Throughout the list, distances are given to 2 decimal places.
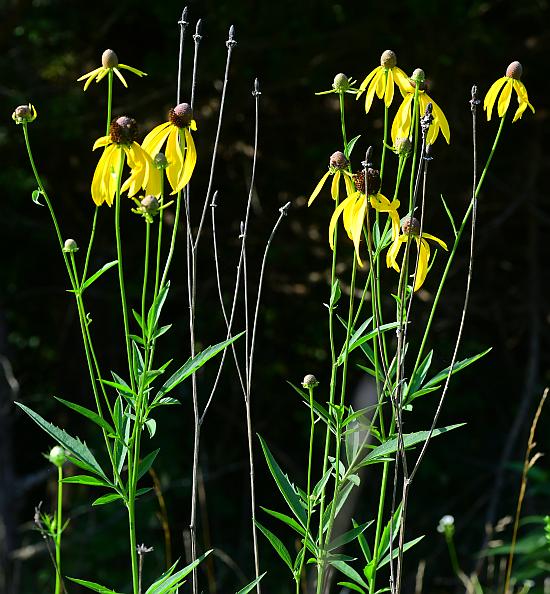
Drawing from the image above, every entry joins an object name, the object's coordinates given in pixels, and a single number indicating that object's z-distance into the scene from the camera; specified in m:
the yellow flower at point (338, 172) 1.73
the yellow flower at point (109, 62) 1.72
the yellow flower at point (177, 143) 1.71
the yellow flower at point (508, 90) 1.78
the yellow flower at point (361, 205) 1.72
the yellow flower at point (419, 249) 1.73
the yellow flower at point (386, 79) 1.78
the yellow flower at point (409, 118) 1.76
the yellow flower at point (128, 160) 1.70
